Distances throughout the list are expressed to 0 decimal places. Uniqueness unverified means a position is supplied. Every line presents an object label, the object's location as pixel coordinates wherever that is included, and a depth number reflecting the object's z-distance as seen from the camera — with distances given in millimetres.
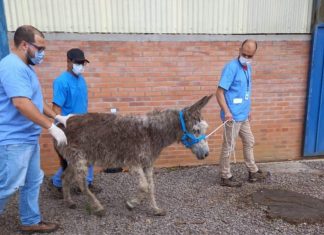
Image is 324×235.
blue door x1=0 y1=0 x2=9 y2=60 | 5086
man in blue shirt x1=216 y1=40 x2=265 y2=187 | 4895
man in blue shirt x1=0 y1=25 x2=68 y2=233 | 3240
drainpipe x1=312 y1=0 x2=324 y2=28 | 6145
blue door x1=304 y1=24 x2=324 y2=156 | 6238
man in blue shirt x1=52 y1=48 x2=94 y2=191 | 4296
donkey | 4039
